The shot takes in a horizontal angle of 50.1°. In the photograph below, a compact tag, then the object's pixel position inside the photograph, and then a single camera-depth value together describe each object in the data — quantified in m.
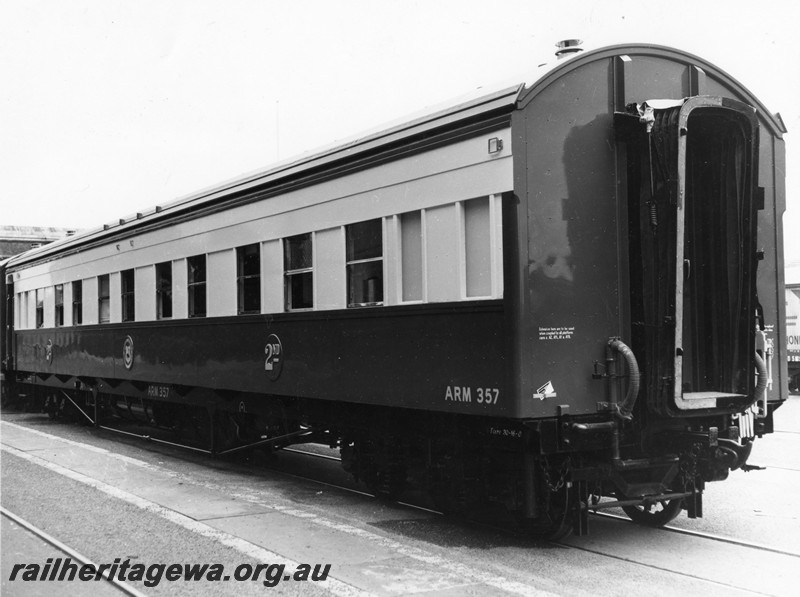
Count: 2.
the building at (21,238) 33.72
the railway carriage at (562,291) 6.38
